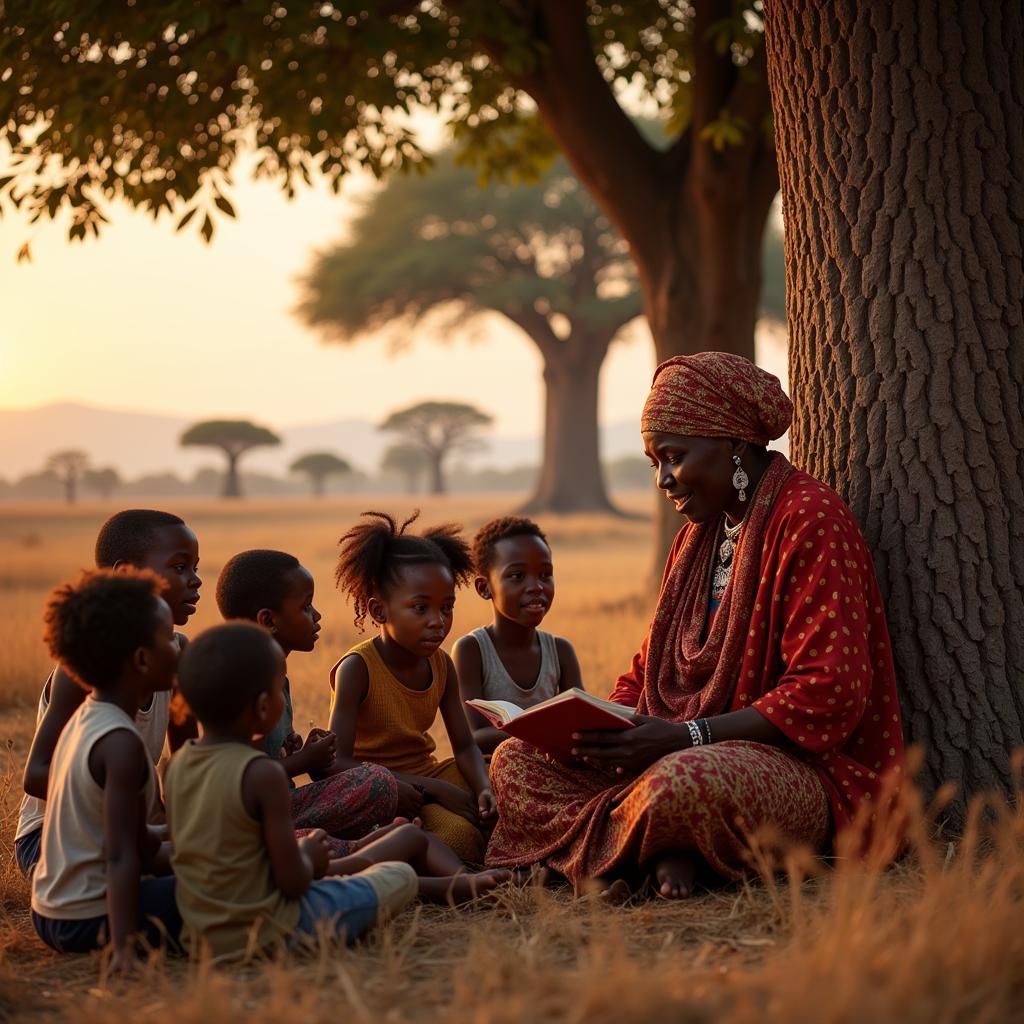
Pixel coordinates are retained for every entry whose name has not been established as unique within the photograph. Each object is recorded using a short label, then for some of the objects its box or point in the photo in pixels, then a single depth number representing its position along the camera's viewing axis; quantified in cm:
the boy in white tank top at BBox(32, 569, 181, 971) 352
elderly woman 401
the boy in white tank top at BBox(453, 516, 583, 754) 548
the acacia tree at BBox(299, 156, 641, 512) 3012
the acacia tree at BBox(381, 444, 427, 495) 8388
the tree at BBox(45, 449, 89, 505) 5847
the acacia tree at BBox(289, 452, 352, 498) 6412
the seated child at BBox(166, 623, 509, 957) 341
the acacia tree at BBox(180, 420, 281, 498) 5125
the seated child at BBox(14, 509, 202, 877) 387
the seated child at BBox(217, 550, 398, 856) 451
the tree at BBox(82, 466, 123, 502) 6800
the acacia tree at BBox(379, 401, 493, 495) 5578
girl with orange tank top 491
